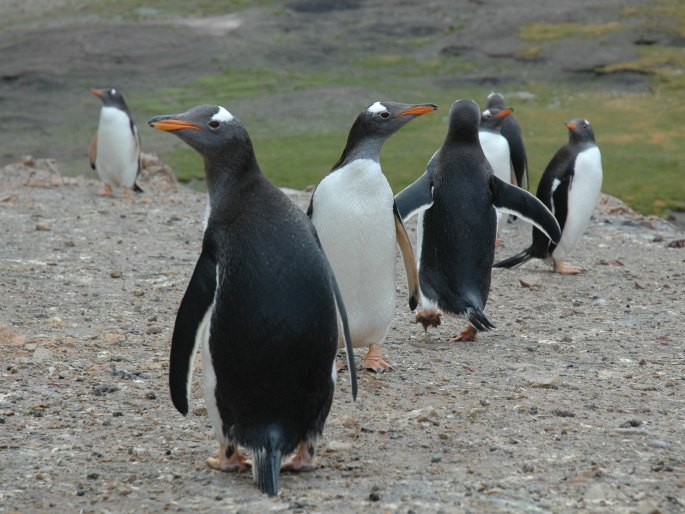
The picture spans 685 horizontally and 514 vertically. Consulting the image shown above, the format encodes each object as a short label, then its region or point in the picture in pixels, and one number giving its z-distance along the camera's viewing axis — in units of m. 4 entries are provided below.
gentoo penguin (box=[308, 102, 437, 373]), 10.12
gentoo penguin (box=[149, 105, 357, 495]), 7.14
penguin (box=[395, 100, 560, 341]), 12.42
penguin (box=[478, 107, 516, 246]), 19.95
